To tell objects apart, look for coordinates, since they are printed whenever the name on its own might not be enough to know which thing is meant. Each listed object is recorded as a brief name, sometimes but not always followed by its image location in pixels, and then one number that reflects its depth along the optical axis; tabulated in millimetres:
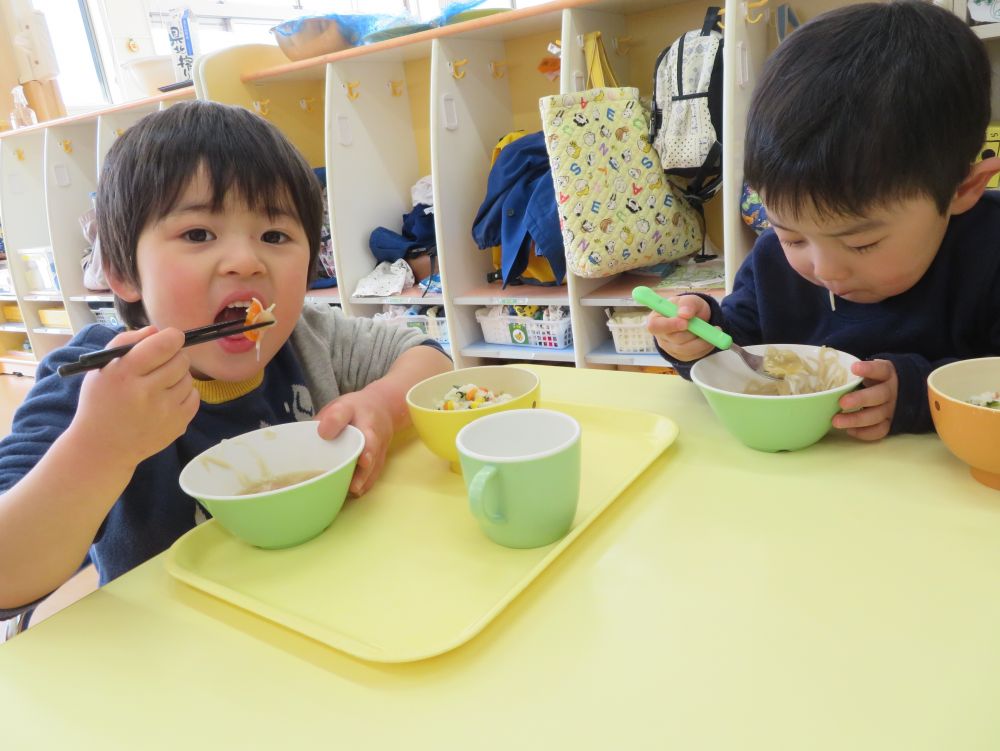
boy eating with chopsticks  568
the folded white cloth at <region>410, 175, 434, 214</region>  2840
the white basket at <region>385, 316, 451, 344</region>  2664
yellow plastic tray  490
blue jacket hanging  2197
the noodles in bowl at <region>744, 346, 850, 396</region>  744
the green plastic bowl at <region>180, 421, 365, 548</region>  585
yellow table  376
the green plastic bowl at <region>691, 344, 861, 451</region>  647
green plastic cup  524
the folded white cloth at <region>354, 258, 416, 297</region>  2691
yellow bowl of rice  685
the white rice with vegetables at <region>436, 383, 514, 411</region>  738
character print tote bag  1960
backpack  1906
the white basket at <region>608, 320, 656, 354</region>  2184
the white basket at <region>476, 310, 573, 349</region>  2379
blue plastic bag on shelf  2367
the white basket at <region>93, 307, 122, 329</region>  3574
